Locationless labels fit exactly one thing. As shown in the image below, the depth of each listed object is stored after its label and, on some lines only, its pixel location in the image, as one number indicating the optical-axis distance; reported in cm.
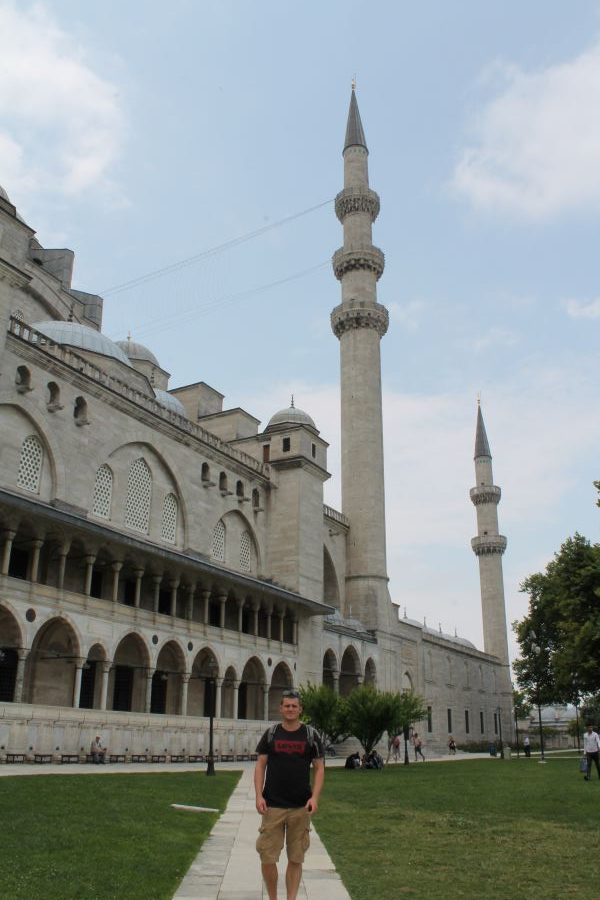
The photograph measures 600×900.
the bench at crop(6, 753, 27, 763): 2026
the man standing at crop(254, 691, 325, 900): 570
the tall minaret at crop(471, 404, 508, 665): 6712
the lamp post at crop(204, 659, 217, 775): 1915
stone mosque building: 2480
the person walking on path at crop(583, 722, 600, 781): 1847
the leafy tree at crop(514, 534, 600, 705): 2541
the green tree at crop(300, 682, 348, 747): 2548
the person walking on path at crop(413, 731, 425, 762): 3984
